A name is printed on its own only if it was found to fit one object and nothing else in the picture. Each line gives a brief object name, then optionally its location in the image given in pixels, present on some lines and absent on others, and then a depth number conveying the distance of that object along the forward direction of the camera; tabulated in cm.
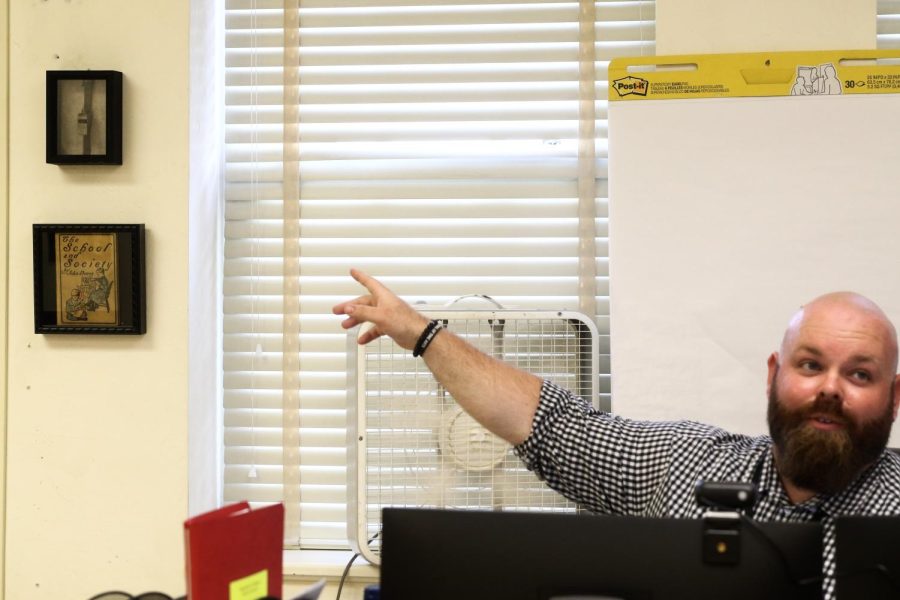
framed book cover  537
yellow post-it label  521
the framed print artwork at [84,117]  537
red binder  403
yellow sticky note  417
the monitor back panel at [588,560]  364
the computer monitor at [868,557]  355
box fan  526
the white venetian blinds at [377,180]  551
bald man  467
